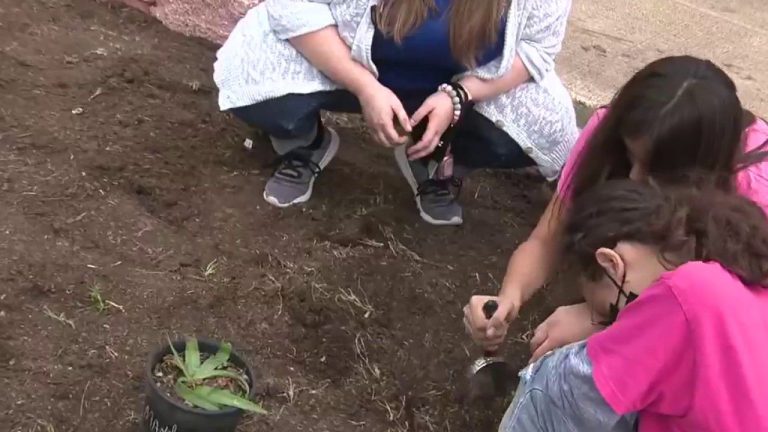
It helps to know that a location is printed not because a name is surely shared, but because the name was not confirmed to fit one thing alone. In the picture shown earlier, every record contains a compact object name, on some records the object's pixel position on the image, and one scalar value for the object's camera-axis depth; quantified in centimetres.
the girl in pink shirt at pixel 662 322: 142
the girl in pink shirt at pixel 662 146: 187
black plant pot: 163
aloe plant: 164
